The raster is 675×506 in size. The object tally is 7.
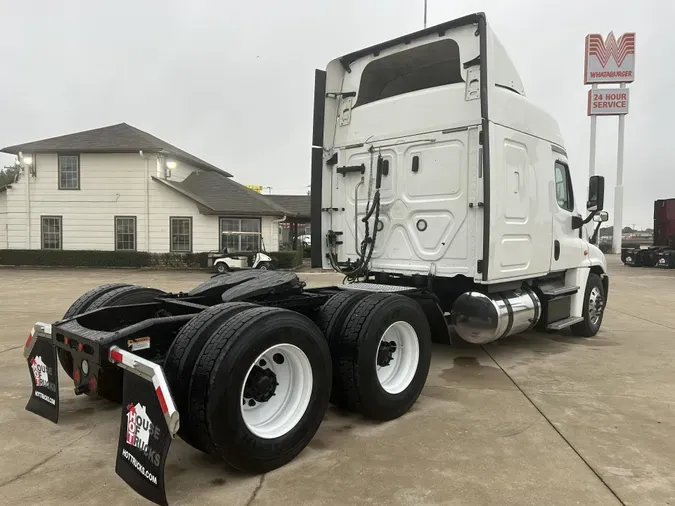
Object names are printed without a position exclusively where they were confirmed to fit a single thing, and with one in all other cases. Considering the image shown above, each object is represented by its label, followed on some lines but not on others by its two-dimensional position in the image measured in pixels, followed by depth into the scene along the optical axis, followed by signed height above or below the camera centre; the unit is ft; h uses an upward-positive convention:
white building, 71.36 +4.16
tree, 185.86 +24.56
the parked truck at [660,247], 76.02 -0.85
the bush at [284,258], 69.26 -3.02
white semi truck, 8.91 -1.58
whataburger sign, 105.09 +40.33
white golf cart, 61.57 -3.25
